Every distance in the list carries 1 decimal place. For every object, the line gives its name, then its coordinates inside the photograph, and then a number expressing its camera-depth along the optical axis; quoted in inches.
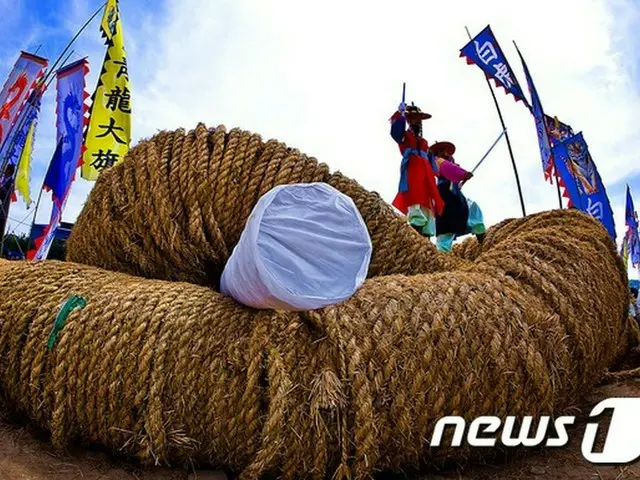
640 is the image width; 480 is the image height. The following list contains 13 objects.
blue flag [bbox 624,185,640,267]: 542.5
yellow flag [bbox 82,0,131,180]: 262.2
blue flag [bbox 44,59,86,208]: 292.8
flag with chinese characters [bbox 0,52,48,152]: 307.4
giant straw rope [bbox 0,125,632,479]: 54.0
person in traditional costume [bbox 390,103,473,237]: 169.2
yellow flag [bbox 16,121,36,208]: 348.5
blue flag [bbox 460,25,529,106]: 268.4
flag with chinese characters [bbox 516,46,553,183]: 269.6
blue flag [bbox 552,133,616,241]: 279.6
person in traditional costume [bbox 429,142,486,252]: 173.5
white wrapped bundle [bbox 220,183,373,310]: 47.0
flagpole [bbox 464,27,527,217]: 263.7
